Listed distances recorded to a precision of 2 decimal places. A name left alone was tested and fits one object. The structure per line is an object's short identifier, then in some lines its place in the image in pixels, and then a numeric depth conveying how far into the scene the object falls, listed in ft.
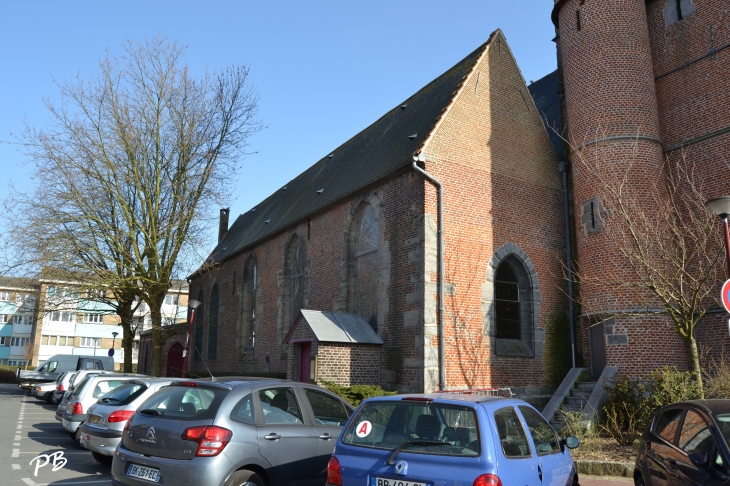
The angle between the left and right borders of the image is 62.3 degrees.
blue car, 14.71
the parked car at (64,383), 63.24
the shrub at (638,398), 36.86
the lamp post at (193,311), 65.98
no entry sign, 26.23
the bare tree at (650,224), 43.73
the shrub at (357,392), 42.65
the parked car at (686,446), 16.25
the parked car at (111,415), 29.76
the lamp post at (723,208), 27.99
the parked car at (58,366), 90.12
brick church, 47.03
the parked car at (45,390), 81.71
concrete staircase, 43.57
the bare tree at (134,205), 70.54
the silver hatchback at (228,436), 18.65
